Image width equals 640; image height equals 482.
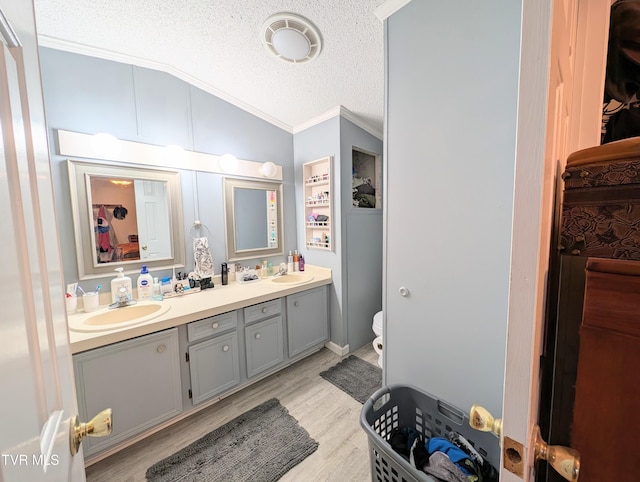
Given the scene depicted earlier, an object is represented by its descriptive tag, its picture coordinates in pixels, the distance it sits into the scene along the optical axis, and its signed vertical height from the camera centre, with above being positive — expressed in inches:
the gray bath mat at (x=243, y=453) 51.9 -54.1
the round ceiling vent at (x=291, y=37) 53.1 +43.1
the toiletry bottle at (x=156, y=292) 70.5 -20.6
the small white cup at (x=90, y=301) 61.7 -19.9
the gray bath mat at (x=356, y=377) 76.6 -54.0
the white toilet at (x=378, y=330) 76.1 -37.3
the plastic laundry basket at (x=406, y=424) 35.9 -36.7
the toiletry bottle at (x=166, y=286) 73.7 -19.6
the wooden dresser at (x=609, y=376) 13.2 -9.3
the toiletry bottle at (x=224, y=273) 86.1 -18.4
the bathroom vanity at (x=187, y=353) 51.4 -34.5
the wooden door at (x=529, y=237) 11.5 -1.1
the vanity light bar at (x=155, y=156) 60.0 +20.0
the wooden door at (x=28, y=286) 11.5 -3.7
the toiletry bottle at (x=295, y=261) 105.7 -17.7
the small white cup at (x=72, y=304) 60.1 -20.0
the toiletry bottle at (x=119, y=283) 65.6 -16.4
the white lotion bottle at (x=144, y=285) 69.0 -17.8
